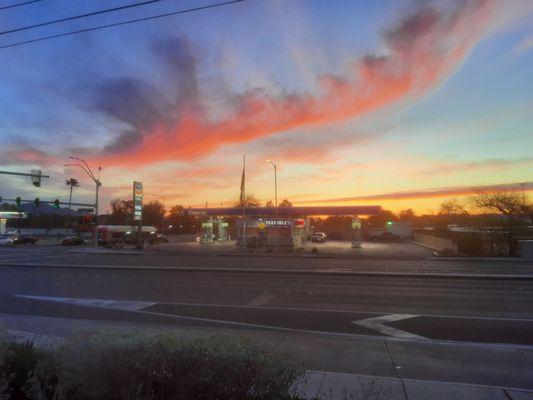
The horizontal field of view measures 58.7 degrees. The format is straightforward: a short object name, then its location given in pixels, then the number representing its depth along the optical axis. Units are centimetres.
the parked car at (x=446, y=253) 3858
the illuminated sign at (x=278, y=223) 5388
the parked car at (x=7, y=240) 6498
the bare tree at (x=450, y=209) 9205
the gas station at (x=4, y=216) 11125
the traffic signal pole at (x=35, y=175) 3419
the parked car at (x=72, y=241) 6322
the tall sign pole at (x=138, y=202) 5106
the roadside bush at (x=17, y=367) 415
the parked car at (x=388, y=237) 7619
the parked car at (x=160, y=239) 7406
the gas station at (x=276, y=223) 5312
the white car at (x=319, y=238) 7094
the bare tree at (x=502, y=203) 4953
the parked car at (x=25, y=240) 6714
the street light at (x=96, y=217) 4998
